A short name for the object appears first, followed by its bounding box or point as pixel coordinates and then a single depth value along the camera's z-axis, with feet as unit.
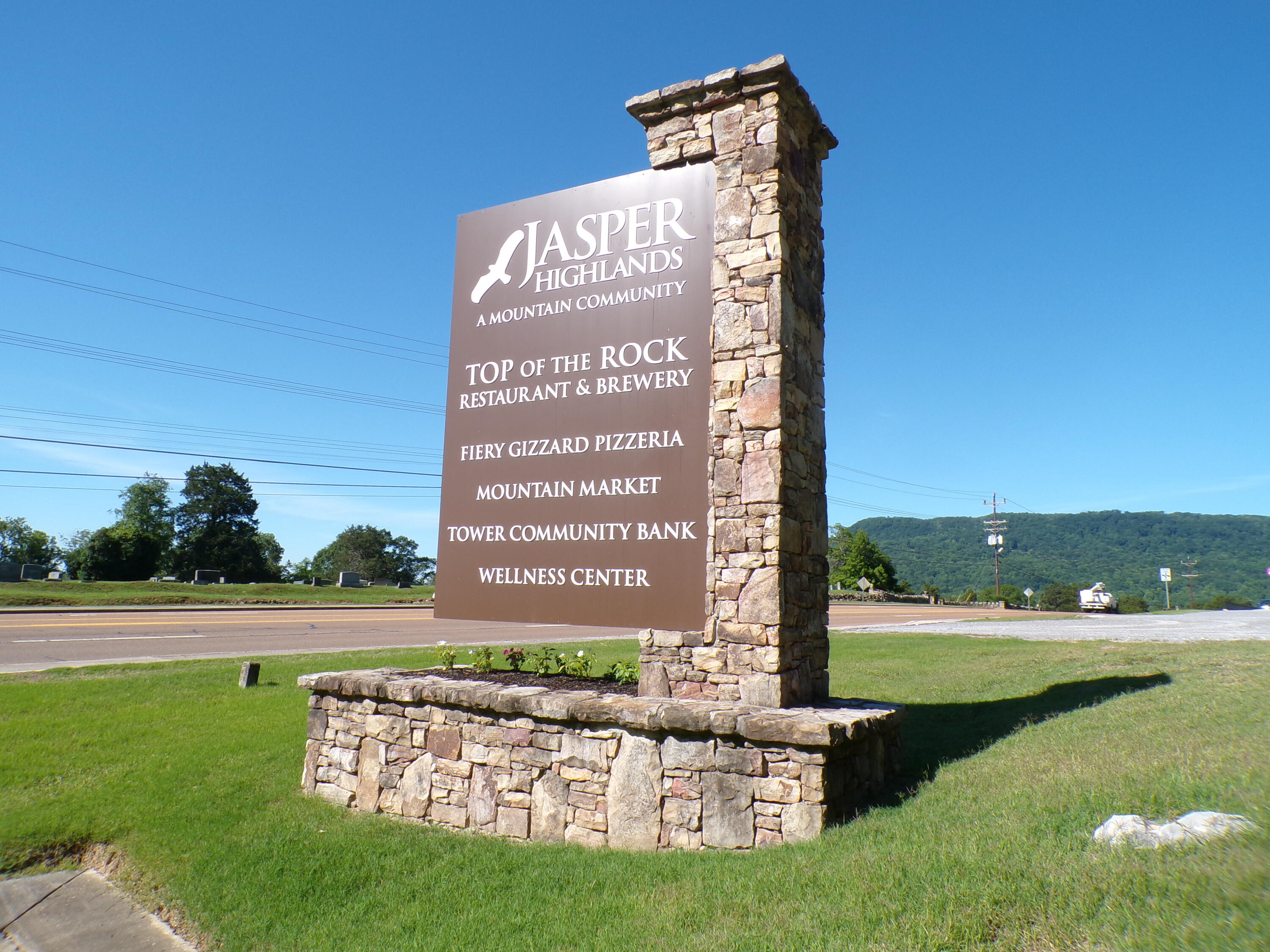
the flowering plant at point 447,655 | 24.06
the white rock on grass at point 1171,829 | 9.89
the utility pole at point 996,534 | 197.67
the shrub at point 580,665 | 23.12
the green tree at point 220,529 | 198.49
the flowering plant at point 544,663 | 23.66
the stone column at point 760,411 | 17.39
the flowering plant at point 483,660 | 23.89
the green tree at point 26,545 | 222.89
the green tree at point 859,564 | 231.71
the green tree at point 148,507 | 227.40
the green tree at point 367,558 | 284.82
